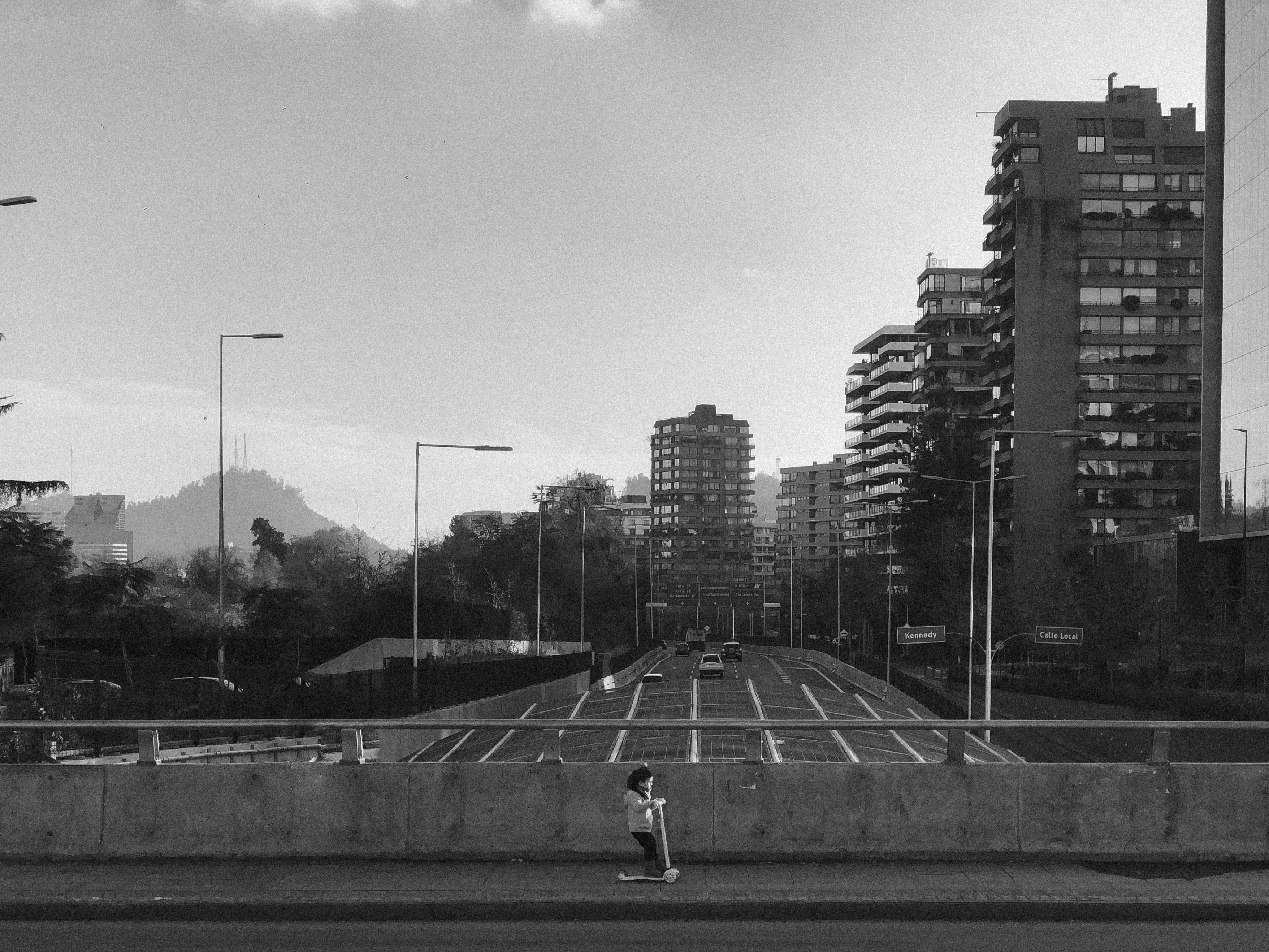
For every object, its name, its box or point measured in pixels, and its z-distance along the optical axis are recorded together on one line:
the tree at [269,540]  170.38
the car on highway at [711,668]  74.88
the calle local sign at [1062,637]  49.03
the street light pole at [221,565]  36.53
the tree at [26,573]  36.84
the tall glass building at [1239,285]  64.38
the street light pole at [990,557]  49.34
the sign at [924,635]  55.53
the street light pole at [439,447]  48.38
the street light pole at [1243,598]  54.24
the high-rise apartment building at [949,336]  133.12
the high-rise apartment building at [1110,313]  105.50
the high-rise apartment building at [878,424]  151.75
